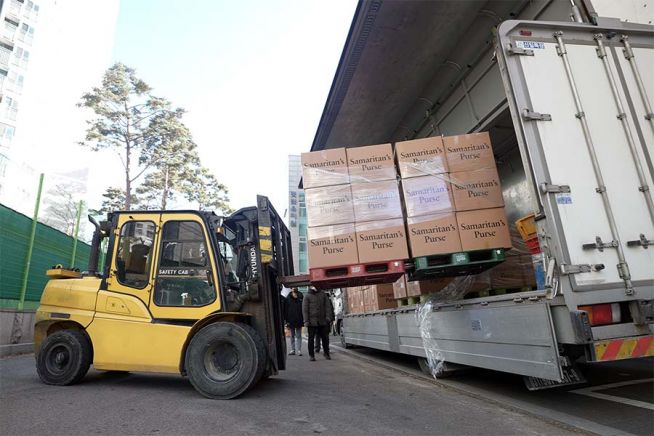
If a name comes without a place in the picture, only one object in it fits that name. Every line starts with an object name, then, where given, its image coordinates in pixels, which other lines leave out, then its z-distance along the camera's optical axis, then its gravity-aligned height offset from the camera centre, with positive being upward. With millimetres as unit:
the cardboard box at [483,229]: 4418 +962
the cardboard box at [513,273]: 5203 +569
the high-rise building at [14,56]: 43719 +32076
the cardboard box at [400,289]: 6664 +609
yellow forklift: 4680 +425
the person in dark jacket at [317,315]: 8727 +342
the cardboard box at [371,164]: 4734 +1857
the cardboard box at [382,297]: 7914 +565
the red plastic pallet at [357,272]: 4473 +613
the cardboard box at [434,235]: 4422 +937
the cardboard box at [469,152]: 4637 +1876
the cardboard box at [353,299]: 9781 +730
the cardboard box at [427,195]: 4500 +1383
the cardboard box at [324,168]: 4746 +1837
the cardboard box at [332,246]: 4534 +911
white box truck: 3197 +978
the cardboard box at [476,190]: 4488 +1408
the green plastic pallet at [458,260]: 4387 +648
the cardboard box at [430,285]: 5886 +549
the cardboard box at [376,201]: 4594 +1389
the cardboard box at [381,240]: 4492 +928
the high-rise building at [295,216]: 44156 +14894
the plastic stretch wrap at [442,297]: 5359 +343
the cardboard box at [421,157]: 4645 +1861
